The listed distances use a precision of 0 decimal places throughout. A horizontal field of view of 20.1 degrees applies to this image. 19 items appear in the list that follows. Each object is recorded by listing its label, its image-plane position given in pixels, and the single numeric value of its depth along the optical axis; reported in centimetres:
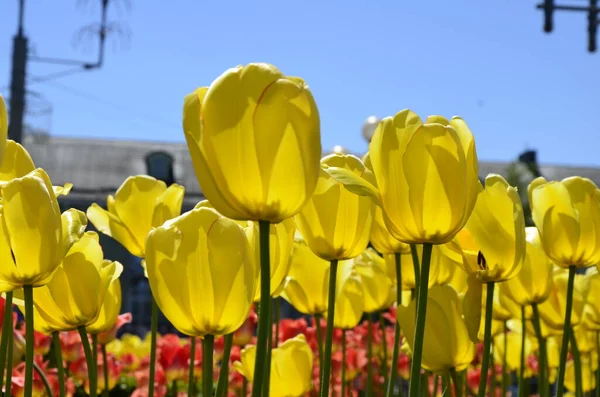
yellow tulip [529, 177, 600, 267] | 118
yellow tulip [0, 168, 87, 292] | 96
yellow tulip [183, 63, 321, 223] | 88
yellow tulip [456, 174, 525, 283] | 105
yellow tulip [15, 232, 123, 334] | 107
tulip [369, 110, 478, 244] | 96
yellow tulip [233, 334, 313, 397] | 125
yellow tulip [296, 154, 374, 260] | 107
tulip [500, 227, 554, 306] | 127
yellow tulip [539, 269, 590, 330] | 140
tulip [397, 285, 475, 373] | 115
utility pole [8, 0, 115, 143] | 955
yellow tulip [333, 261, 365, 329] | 142
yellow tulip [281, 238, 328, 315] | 134
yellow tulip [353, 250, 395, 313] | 156
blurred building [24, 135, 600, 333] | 2136
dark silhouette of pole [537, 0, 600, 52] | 1166
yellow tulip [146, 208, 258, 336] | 92
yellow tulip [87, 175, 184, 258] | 129
